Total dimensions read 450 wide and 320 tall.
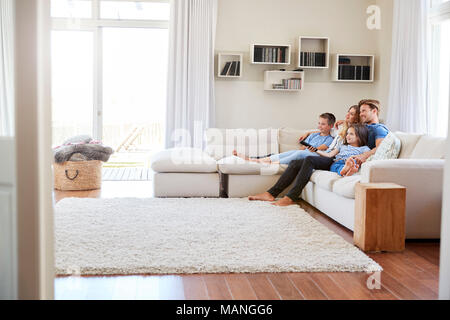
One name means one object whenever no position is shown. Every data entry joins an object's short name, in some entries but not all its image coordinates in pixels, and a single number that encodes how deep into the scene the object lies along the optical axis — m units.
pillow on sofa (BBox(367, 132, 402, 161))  4.17
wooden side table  3.24
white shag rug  2.86
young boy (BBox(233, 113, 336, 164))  5.19
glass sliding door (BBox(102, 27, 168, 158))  7.26
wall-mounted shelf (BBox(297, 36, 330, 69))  6.86
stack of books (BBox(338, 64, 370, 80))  6.98
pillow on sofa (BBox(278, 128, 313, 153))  5.68
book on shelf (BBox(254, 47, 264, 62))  6.83
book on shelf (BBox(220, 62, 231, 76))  6.88
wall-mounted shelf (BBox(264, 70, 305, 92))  6.93
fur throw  5.55
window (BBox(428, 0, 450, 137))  5.63
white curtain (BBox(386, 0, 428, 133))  5.77
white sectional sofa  3.54
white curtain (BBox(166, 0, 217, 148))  6.88
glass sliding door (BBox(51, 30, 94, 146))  7.14
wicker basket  5.57
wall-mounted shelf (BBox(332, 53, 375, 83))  6.97
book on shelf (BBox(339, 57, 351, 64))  7.04
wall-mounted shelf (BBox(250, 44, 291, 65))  6.82
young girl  4.52
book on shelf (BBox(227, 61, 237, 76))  6.88
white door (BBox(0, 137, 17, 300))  1.65
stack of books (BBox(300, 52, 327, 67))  6.86
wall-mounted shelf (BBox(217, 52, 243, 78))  6.86
